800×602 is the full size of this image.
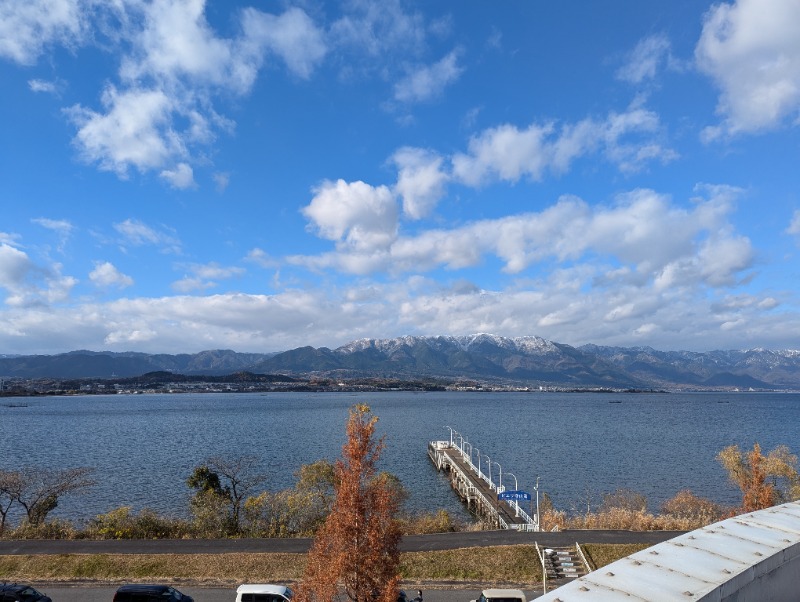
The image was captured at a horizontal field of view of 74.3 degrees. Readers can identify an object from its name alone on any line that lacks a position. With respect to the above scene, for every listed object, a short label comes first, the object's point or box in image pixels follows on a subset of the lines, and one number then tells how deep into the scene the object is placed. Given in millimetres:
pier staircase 22094
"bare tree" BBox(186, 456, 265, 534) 33647
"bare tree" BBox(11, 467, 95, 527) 33188
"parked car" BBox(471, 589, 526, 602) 17297
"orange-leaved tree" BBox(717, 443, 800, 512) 26500
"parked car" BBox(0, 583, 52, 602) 17938
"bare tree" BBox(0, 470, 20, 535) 34312
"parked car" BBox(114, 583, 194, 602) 18125
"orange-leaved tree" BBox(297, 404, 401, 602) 11852
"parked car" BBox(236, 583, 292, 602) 17766
